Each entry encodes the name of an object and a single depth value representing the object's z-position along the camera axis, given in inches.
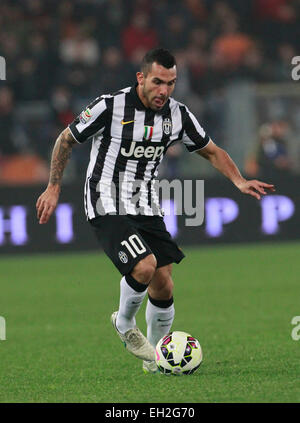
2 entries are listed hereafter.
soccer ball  498.6
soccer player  513.0
